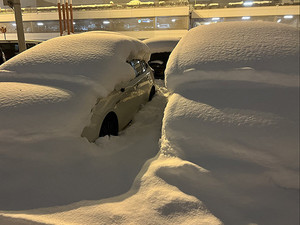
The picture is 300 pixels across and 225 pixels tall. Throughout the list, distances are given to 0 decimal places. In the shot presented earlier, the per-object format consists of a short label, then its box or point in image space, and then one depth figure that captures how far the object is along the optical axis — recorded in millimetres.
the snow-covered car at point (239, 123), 1919
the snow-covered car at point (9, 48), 9430
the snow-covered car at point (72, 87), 2592
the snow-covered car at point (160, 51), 7719
